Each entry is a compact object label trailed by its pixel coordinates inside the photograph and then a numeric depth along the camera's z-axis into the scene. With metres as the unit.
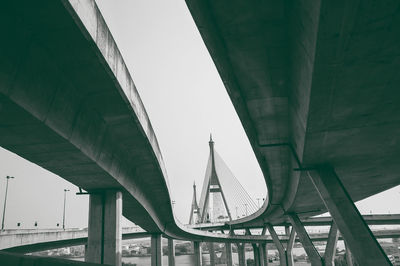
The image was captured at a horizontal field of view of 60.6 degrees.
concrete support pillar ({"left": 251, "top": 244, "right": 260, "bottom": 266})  92.87
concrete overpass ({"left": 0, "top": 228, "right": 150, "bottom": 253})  30.96
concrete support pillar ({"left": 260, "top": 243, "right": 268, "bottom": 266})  91.94
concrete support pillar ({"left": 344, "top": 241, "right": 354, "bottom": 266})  79.69
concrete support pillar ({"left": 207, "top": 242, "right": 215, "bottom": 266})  89.96
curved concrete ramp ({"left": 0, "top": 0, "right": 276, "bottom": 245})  9.24
